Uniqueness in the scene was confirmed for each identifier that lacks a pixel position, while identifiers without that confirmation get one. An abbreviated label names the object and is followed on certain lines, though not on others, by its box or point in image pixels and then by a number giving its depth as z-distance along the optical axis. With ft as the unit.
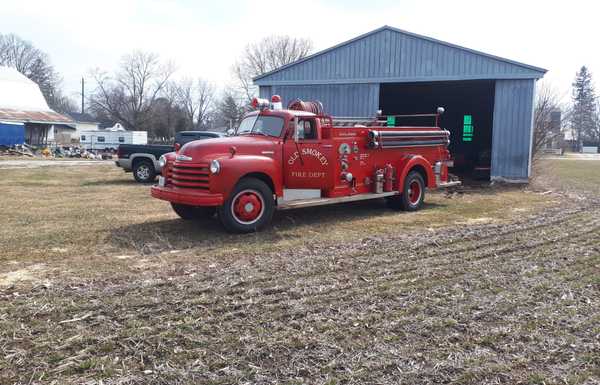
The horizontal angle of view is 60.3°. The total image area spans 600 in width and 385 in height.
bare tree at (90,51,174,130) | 240.73
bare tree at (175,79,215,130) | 248.93
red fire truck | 26.48
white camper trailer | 149.18
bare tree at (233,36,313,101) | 212.02
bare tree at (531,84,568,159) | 65.41
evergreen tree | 308.40
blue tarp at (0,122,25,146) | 123.54
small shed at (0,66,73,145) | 149.89
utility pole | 298.35
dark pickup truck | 56.59
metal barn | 52.26
